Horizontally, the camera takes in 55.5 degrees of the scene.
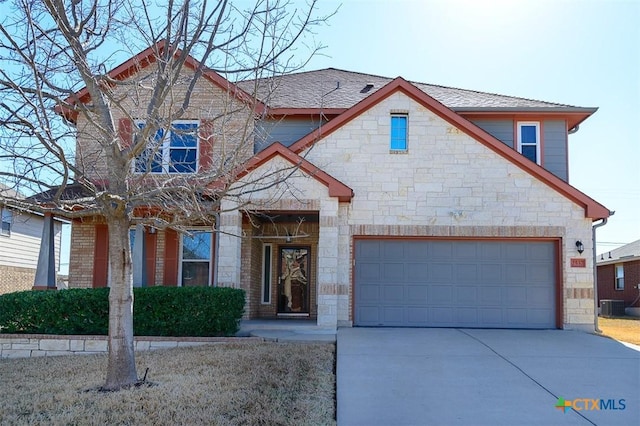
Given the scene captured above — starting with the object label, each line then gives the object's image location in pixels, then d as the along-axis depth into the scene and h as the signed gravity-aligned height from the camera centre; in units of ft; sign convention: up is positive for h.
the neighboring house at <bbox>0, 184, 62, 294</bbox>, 77.66 +2.24
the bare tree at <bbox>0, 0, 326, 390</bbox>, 25.03 +6.09
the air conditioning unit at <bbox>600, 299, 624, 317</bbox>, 88.28 -4.75
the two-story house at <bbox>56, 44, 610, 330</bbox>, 47.19 +3.83
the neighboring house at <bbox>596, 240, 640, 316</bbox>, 89.56 -0.08
